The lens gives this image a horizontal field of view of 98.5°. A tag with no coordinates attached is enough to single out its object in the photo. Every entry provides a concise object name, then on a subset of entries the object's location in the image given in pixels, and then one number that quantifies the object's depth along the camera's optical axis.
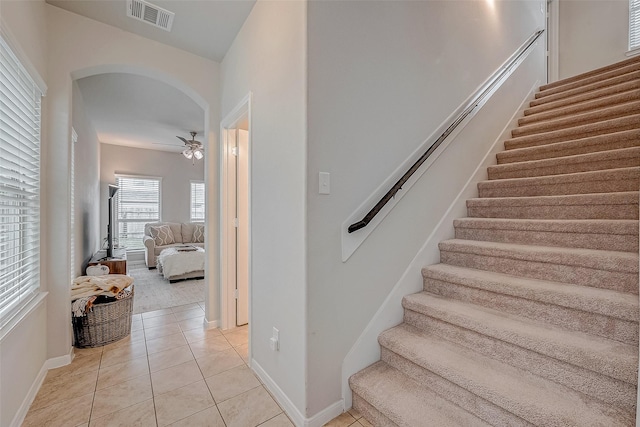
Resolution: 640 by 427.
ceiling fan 5.32
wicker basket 2.45
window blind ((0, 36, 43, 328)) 1.56
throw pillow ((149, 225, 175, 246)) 6.18
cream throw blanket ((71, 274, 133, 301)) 2.47
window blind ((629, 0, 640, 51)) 4.11
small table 3.34
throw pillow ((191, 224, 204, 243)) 6.77
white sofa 5.89
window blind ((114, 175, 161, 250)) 6.68
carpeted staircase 1.20
